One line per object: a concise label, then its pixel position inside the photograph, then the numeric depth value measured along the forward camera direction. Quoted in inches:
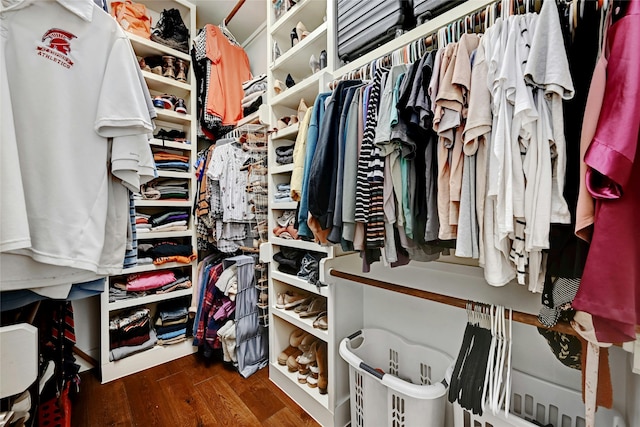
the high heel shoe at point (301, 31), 60.7
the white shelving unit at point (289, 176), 52.9
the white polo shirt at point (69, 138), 26.9
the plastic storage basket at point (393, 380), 36.9
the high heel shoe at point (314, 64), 58.1
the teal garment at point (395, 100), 29.4
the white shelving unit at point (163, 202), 69.6
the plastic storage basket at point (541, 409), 32.3
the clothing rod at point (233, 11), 77.4
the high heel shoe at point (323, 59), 56.7
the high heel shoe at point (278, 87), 66.2
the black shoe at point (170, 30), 77.3
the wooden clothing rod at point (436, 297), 26.7
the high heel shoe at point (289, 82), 67.3
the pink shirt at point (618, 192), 19.0
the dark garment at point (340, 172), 35.2
